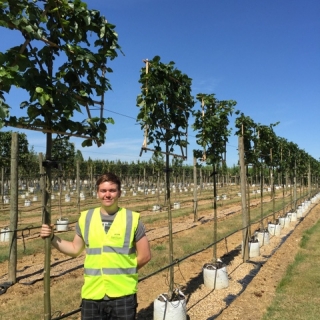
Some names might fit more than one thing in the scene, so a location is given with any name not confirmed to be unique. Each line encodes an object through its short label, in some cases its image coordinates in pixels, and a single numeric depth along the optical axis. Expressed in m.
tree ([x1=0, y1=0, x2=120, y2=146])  2.59
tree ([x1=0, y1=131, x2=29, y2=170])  25.84
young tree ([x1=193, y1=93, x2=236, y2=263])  7.78
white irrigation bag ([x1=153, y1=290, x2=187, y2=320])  5.01
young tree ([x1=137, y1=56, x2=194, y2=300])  5.45
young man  2.81
